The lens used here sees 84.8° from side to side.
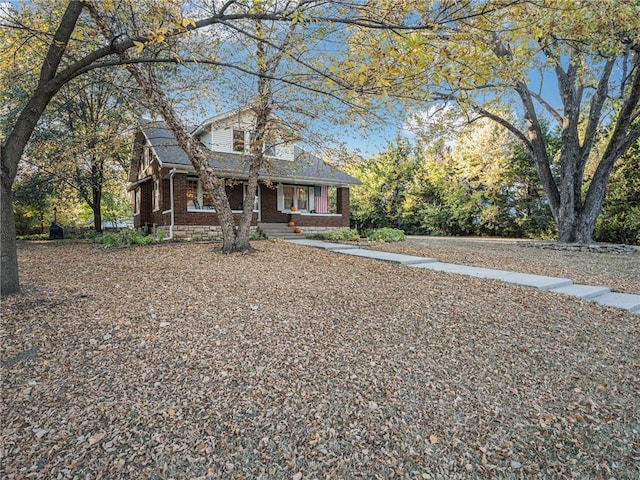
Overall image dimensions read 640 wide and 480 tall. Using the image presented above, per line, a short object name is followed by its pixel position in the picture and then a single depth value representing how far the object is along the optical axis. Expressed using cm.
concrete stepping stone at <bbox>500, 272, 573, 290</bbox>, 519
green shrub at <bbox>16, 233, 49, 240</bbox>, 1734
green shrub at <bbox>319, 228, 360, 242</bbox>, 1207
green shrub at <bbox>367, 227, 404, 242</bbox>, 1212
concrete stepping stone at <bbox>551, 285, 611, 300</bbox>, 482
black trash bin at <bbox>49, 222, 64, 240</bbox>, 1700
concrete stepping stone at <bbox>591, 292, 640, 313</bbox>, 436
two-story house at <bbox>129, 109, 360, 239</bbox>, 1220
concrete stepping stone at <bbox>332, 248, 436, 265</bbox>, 691
